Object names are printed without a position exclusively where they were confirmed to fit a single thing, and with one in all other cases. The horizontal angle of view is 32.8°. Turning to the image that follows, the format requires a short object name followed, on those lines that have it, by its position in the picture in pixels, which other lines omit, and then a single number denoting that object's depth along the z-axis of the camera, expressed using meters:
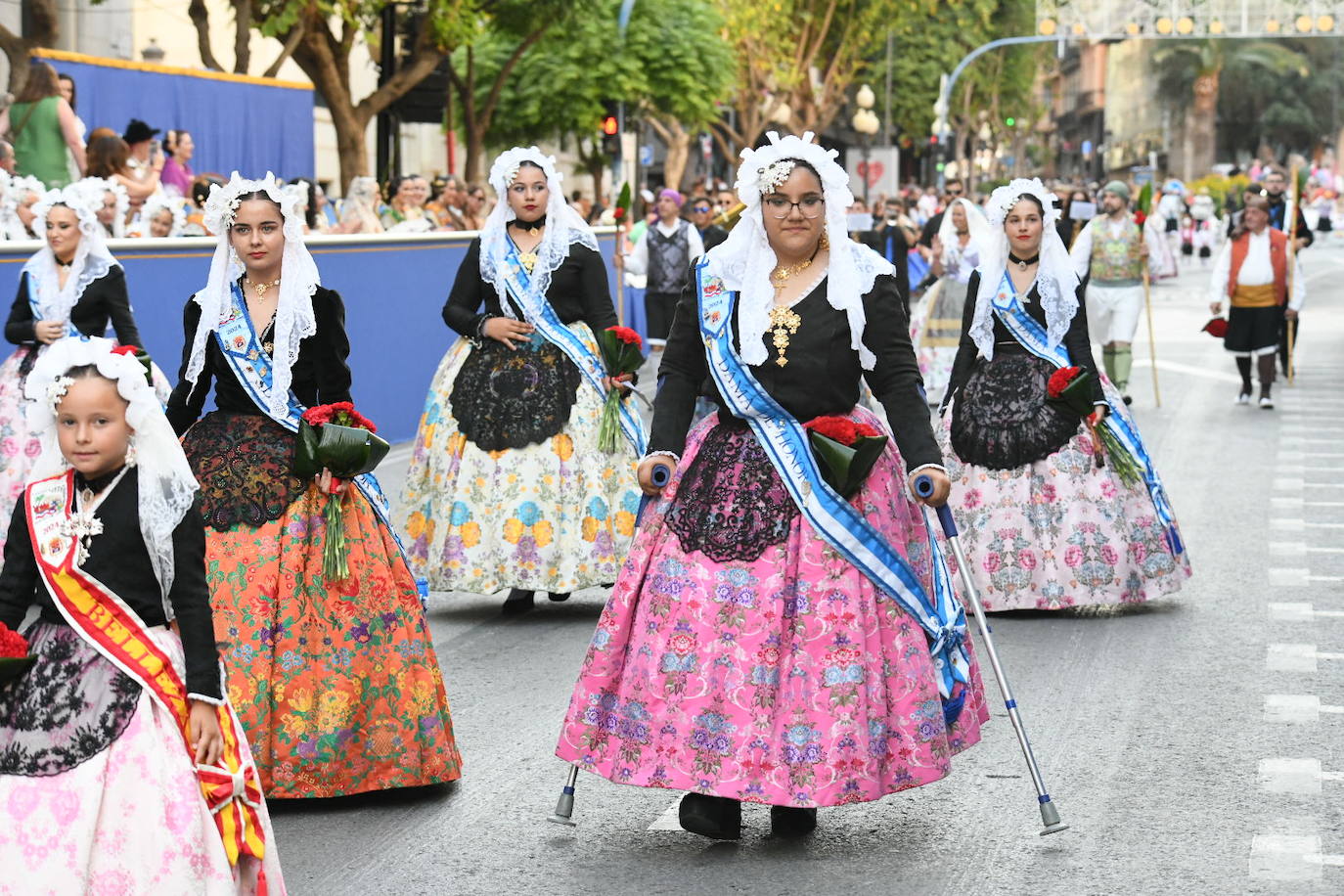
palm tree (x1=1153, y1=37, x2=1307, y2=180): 92.81
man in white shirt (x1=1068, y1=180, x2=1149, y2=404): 18.70
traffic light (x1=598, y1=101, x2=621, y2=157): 30.88
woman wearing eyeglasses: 5.78
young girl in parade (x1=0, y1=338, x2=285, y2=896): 4.64
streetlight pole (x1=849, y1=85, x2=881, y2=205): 54.53
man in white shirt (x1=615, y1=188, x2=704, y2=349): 20.97
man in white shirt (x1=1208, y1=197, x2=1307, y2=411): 19.14
